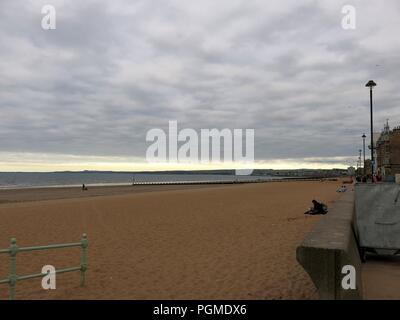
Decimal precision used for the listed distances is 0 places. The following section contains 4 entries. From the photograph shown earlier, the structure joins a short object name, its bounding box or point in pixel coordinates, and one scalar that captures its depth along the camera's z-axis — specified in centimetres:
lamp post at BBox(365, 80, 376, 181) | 2372
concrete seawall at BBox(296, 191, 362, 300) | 459
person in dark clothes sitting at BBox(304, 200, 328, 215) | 1930
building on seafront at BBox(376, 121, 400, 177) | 6988
